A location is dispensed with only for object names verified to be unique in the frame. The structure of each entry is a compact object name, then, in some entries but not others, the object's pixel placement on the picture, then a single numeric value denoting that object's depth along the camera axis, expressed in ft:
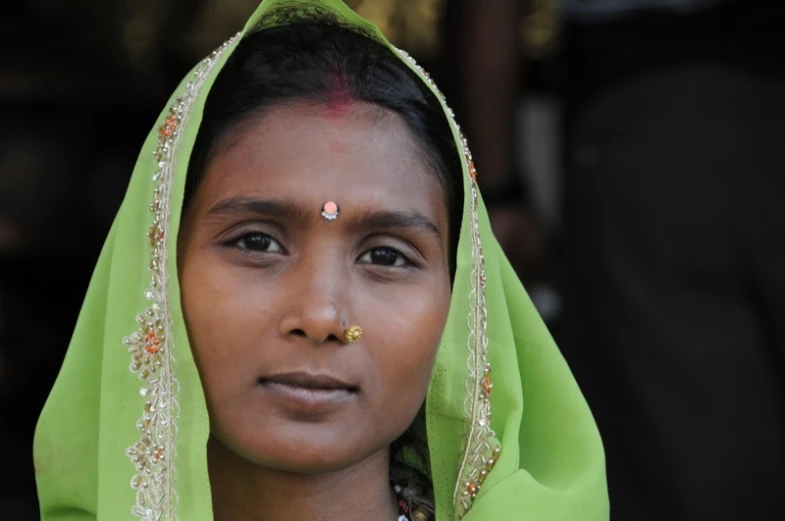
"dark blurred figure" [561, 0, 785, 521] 17.94
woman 11.42
